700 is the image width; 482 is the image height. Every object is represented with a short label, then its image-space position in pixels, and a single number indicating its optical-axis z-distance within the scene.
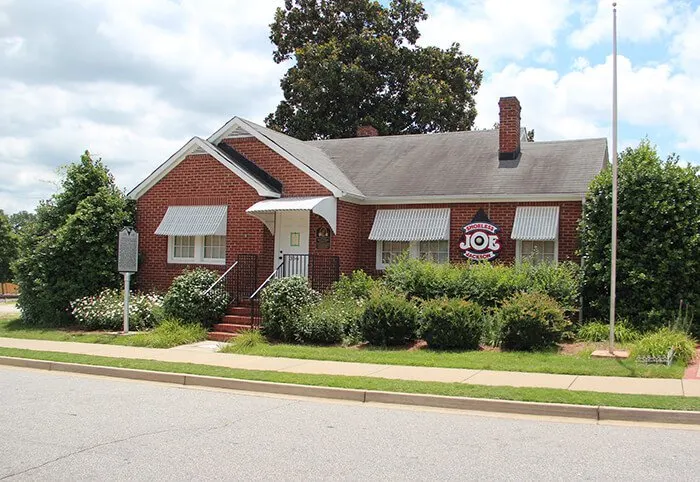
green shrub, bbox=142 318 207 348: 14.68
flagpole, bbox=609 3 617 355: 11.74
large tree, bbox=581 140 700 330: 13.58
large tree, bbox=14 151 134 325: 18.11
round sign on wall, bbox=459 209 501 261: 17.06
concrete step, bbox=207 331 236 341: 15.45
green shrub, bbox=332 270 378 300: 16.02
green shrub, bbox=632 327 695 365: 11.41
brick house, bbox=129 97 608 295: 16.89
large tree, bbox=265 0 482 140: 33.62
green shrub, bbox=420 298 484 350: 12.99
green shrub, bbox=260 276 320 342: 14.78
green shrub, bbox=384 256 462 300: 14.87
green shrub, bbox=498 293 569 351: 12.60
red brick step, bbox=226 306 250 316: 16.50
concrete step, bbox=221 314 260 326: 16.08
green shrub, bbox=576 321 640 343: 13.30
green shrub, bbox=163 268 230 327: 16.00
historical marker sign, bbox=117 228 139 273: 16.59
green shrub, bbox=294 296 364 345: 14.40
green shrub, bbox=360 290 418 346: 13.61
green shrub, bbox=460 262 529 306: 14.43
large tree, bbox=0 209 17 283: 53.41
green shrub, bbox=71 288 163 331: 16.97
